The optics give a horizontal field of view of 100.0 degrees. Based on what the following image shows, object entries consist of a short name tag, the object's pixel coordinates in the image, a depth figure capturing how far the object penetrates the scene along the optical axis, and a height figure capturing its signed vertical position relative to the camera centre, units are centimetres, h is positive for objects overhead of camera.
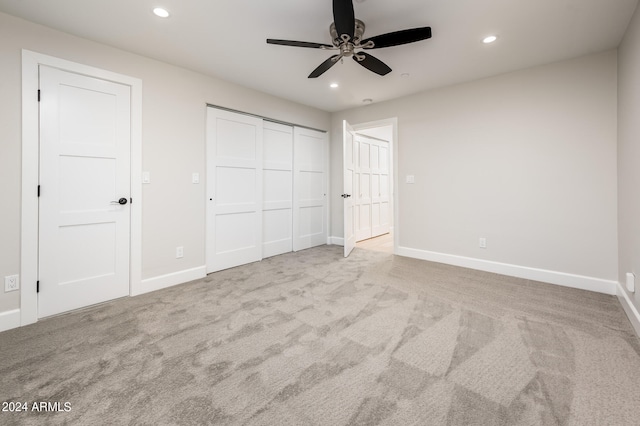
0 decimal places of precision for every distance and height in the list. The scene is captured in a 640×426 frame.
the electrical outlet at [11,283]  216 -56
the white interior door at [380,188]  597 +61
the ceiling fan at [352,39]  180 +136
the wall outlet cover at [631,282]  217 -56
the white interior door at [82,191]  234 +22
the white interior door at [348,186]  428 +48
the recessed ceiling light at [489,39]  251 +166
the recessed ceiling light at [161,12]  213 +163
